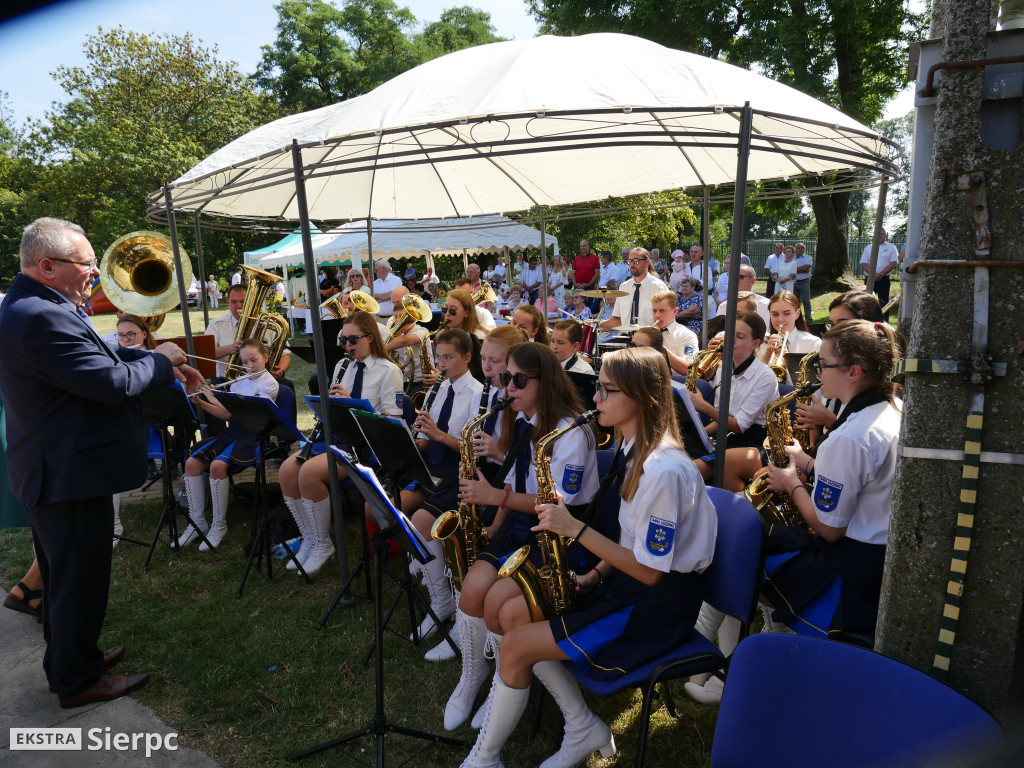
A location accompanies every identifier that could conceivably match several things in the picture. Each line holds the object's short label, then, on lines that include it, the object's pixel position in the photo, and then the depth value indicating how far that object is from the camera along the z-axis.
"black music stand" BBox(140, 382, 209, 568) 5.06
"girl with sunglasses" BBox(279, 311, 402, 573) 5.04
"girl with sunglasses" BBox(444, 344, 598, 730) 3.26
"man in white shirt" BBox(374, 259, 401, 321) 13.48
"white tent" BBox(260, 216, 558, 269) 18.06
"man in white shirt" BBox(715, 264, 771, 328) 7.71
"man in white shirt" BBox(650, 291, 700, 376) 6.25
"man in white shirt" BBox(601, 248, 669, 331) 8.13
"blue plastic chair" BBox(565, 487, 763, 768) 2.48
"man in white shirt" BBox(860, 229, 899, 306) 13.18
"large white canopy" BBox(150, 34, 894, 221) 3.33
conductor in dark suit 3.22
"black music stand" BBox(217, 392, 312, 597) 4.69
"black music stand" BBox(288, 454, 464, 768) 2.80
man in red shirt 17.77
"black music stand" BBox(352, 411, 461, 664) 3.76
